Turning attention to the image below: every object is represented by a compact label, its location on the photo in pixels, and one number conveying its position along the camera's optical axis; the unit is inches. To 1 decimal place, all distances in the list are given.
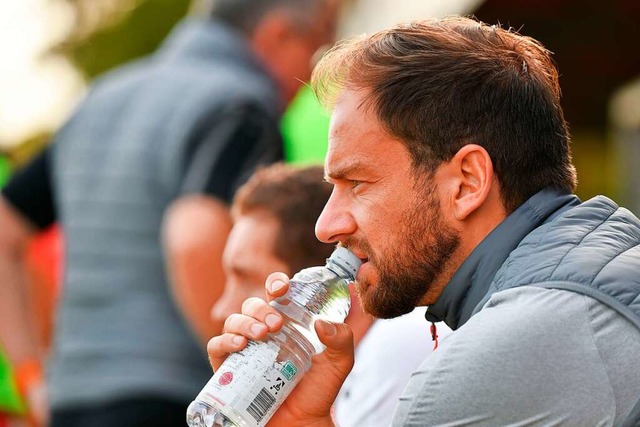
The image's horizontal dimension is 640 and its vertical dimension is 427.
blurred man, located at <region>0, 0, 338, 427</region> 370.6
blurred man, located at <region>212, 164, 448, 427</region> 301.3
